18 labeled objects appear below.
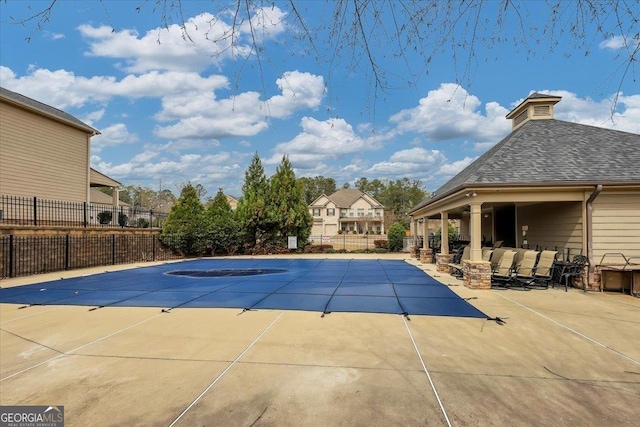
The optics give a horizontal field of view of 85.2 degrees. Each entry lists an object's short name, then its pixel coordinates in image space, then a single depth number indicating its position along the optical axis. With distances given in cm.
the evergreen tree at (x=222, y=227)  2206
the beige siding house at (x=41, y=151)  1452
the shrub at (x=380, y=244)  2808
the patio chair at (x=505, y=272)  979
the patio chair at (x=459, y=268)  1163
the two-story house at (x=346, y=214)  5103
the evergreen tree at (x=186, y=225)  2075
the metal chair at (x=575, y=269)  932
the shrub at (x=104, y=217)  1881
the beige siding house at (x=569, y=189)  934
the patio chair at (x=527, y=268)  969
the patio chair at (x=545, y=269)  966
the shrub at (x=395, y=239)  2578
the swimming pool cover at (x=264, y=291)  732
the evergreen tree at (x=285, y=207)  2391
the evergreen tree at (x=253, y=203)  2358
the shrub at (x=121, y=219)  1928
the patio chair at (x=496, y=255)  1132
